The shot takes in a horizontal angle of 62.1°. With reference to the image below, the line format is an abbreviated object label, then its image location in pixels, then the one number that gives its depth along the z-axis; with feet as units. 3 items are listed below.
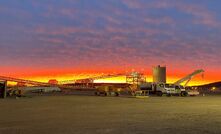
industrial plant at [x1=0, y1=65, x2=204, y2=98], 97.19
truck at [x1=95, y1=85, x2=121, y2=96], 106.72
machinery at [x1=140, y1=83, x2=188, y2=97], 103.64
